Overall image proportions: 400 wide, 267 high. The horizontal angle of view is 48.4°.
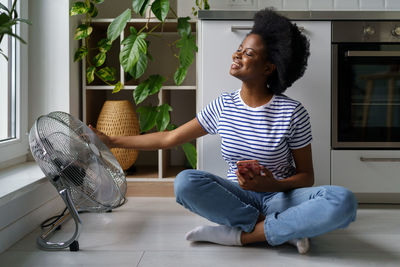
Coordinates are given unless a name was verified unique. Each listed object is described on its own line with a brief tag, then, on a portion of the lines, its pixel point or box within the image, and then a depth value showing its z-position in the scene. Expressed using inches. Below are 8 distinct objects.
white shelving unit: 105.8
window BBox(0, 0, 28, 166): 84.7
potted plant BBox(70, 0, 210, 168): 89.3
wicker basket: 99.5
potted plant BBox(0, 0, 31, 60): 46.9
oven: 85.0
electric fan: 57.4
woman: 61.2
